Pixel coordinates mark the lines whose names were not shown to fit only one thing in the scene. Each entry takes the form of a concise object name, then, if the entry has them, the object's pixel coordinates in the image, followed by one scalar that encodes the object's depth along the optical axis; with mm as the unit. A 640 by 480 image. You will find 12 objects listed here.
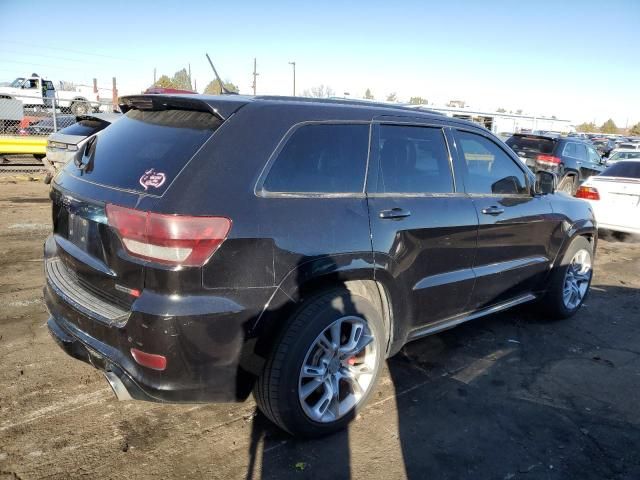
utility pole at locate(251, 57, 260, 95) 54125
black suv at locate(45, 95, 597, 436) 2340
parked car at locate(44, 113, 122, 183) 9328
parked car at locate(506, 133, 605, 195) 12602
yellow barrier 12875
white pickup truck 27609
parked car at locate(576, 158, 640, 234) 7914
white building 29856
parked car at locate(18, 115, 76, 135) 15180
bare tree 60656
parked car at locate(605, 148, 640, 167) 17981
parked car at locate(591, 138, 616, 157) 30041
